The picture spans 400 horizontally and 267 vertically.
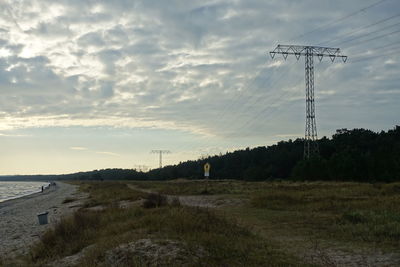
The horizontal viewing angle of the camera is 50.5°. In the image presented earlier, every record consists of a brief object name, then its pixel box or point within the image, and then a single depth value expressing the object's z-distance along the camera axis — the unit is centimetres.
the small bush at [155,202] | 1880
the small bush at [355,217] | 1441
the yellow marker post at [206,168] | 3243
